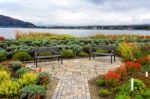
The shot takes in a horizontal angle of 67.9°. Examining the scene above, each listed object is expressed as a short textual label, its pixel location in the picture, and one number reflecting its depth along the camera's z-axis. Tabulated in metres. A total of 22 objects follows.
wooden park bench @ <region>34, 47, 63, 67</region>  4.75
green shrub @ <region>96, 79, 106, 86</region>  3.32
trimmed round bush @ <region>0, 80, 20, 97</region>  2.88
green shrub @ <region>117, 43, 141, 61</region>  5.15
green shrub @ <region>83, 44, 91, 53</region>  5.96
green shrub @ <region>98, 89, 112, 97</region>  2.95
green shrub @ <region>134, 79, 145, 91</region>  3.04
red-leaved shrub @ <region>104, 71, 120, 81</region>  3.26
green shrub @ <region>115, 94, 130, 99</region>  2.65
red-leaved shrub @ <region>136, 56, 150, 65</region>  4.32
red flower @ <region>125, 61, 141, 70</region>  3.78
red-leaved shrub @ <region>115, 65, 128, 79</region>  3.55
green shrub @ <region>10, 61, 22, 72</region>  4.01
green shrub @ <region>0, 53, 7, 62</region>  5.12
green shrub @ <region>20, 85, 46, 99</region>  2.76
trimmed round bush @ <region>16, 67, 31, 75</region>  3.63
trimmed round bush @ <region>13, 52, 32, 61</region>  5.14
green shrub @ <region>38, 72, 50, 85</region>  3.31
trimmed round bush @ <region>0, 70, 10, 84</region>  3.27
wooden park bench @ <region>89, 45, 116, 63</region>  5.20
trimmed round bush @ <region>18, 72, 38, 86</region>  3.10
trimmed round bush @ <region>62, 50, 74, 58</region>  5.47
